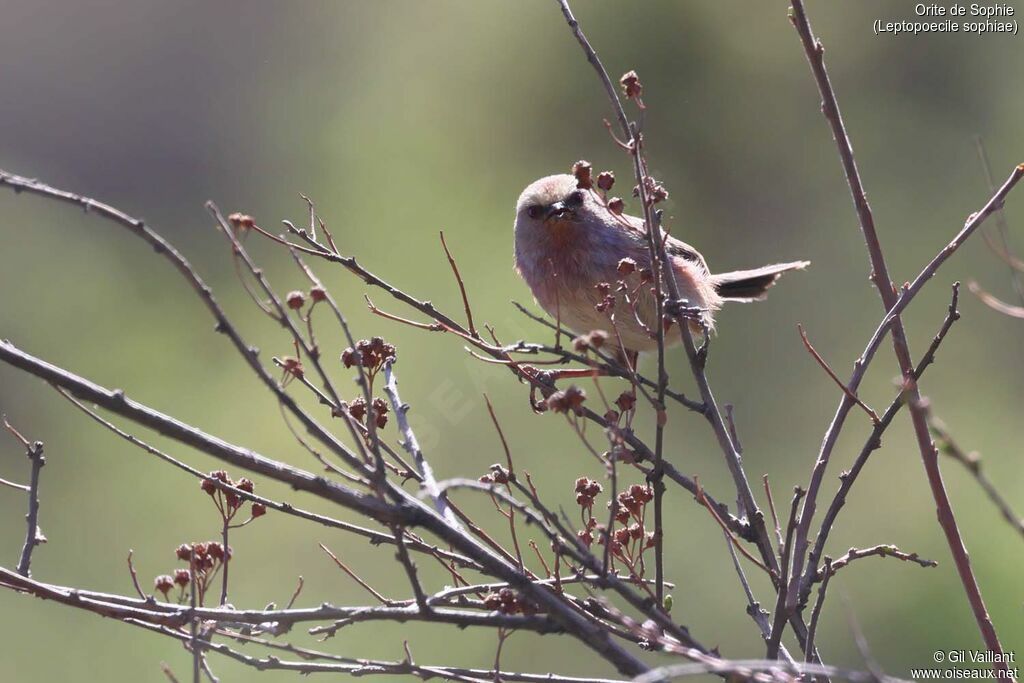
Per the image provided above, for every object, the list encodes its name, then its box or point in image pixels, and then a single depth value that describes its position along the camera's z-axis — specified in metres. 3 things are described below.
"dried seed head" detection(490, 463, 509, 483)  5.45
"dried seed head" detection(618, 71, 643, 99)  5.23
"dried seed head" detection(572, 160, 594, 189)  5.48
